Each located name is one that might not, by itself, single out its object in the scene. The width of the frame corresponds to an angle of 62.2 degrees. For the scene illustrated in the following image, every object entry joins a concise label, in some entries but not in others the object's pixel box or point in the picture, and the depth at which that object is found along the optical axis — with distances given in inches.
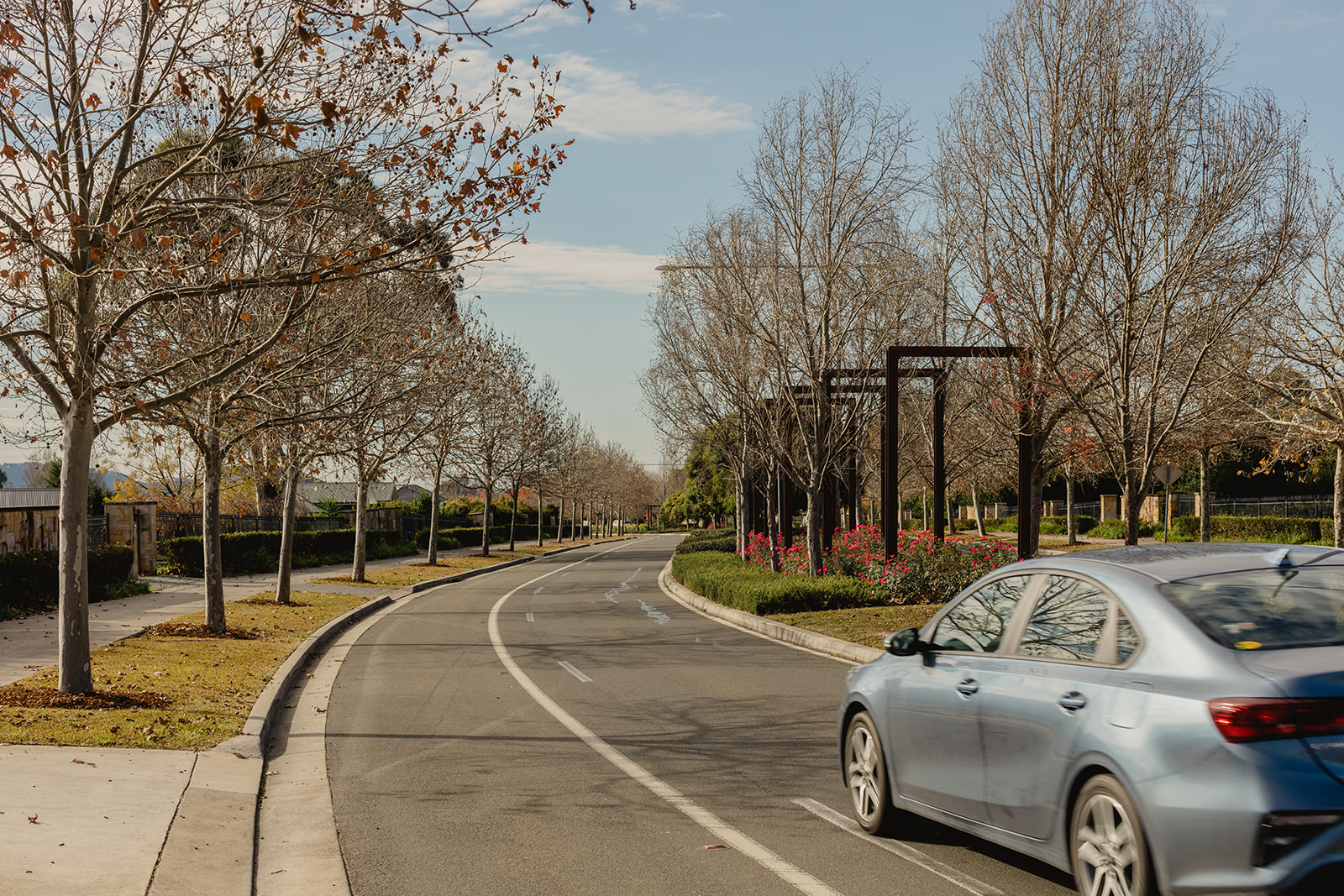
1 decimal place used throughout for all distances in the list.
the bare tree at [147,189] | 377.7
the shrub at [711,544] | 1538.1
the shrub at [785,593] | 751.1
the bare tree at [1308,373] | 900.6
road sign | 1257.1
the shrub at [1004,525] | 2758.4
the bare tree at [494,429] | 1552.7
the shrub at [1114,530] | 2233.0
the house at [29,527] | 902.4
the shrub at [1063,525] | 2628.0
